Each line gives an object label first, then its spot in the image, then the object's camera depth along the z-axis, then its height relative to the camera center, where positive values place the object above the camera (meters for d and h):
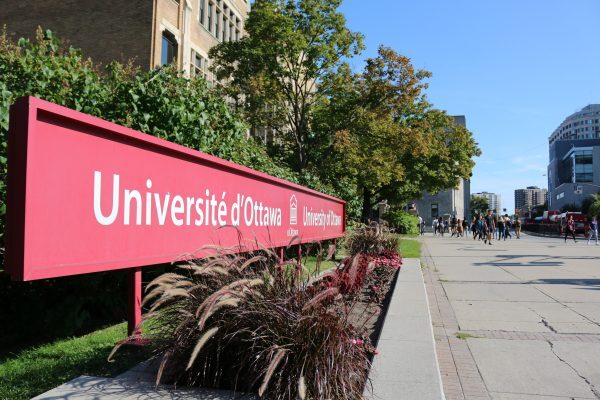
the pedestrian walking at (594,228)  30.17 -0.46
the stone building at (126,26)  23.72 +10.10
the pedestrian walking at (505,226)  36.15 -0.40
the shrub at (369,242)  11.13 -0.53
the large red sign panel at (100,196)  2.53 +0.15
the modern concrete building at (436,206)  82.56 +2.52
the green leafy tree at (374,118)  21.39 +4.62
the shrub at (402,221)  43.76 -0.10
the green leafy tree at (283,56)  20.16 +7.14
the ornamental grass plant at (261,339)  2.96 -0.80
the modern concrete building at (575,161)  133.00 +18.04
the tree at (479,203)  175.94 +6.50
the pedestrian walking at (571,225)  34.48 -0.34
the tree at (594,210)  84.03 +2.05
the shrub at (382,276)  7.41 -1.00
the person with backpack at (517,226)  39.75 -0.49
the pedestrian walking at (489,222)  30.10 -0.10
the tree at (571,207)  119.56 +3.51
